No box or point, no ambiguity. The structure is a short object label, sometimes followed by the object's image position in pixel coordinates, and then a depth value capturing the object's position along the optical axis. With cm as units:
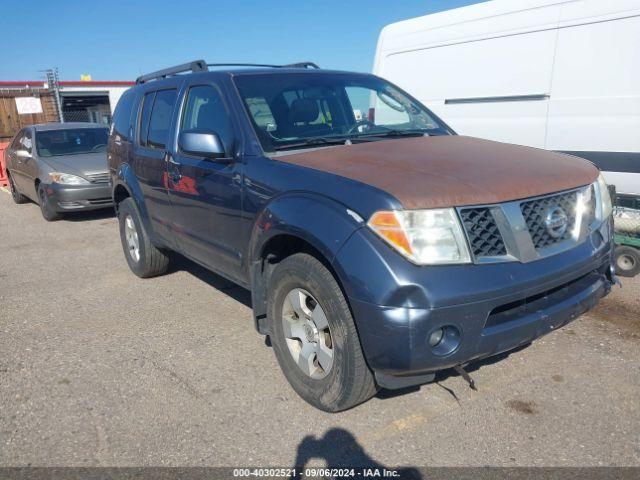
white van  462
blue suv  234
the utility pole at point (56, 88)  1739
